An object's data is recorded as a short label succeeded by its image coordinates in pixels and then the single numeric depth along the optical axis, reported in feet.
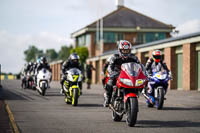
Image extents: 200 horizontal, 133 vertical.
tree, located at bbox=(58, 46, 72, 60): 549.95
